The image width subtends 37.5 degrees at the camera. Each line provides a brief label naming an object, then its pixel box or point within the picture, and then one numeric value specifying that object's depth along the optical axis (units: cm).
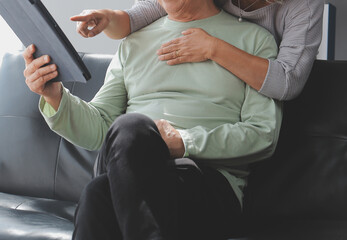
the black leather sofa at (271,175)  142
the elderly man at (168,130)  106
